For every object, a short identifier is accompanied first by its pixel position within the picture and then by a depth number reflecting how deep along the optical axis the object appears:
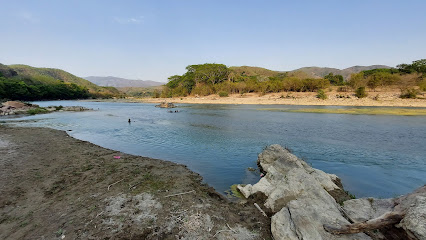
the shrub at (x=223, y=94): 88.81
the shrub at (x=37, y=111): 39.75
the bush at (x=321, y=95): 63.71
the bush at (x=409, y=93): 53.53
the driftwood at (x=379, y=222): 4.20
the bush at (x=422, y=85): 56.58
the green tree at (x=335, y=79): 92.24
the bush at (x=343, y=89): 72.31
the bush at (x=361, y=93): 60.38
